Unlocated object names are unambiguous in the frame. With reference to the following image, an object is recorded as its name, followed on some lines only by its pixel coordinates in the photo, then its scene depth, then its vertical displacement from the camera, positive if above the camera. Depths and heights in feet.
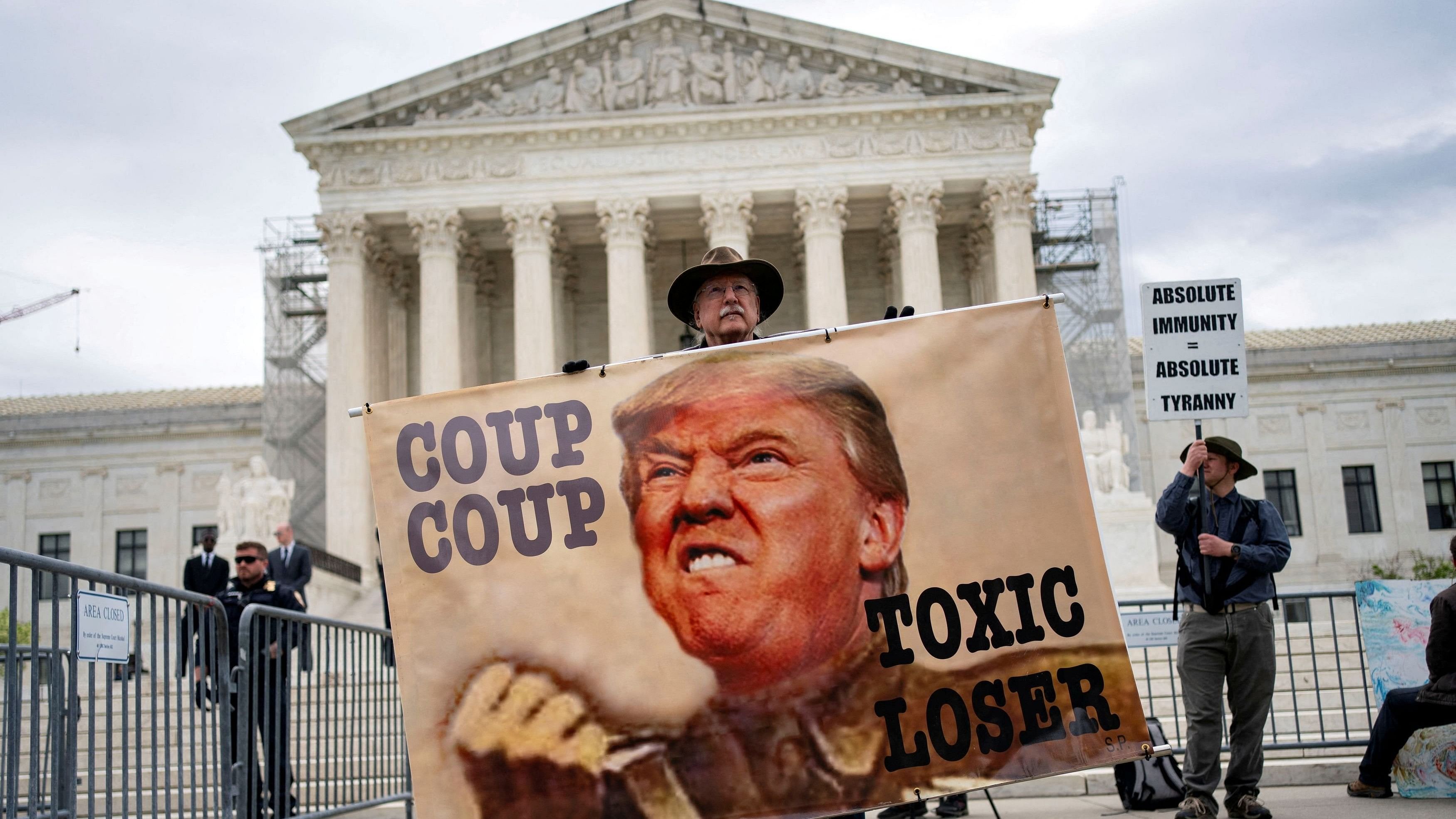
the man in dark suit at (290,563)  49.03 +0.74
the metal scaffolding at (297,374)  125.59 +20.76
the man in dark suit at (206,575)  47.65 +0.42
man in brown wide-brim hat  16.62 +3.46
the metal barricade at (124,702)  16.47 -1.66
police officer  23.79 -2.17
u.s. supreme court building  107.86 +30.64
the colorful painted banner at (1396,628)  32.68 -2.51
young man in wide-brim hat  23.80 -2.01
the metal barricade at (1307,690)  34.37 -5.59
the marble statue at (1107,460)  94.73 +5.81
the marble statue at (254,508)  90.84 +5.23
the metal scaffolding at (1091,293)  123.95 +24.54
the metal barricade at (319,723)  23.57 -2.93
